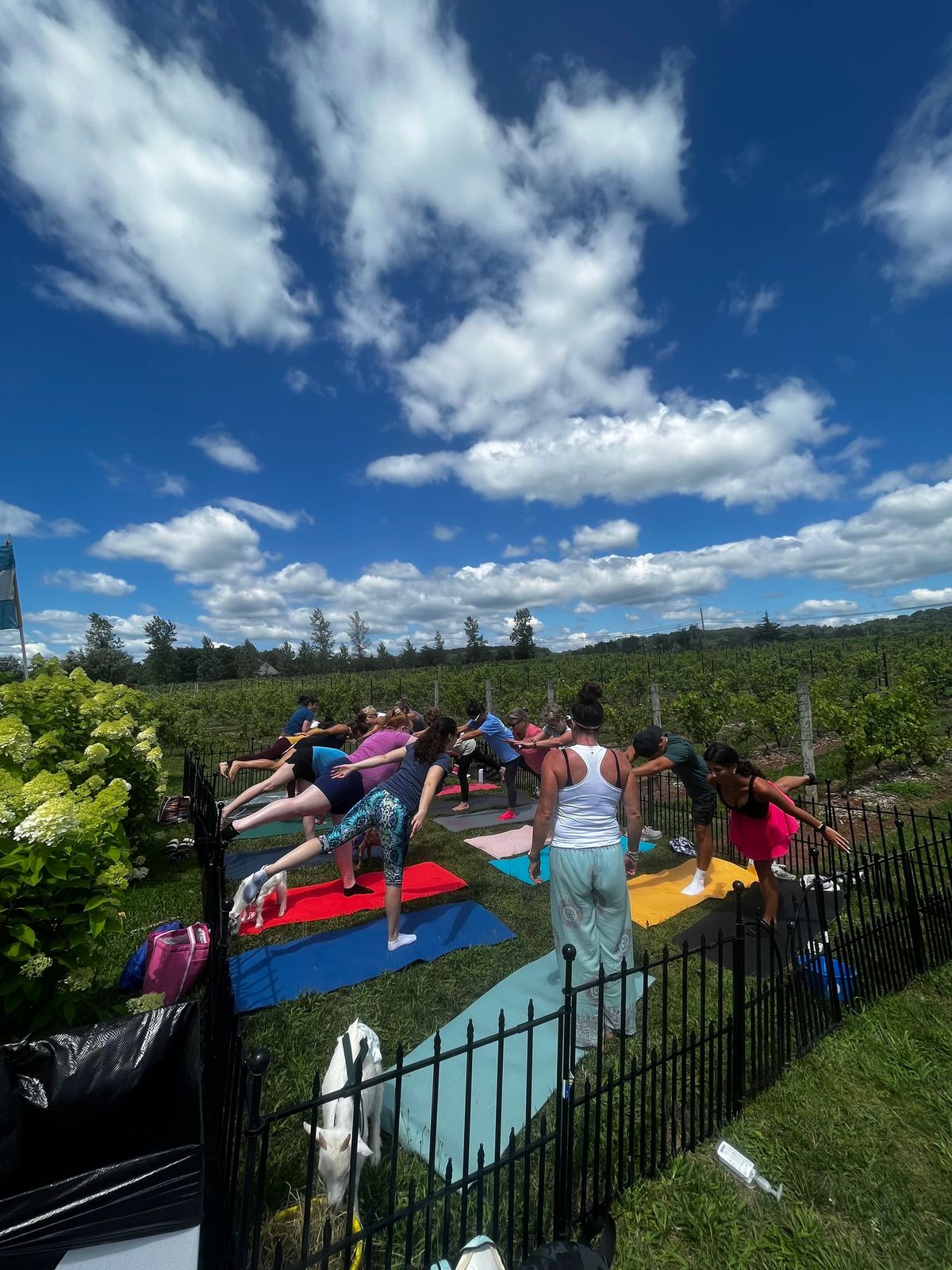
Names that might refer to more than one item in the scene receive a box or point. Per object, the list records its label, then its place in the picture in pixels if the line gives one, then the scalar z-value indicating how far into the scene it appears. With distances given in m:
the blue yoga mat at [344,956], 3.82
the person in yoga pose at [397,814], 4.09
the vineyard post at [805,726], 7.47
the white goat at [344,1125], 1.96
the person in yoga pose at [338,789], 4.33
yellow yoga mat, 4.84
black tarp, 1.87
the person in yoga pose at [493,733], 7.30
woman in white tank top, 3.00
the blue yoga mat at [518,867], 5.91
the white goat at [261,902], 4.46
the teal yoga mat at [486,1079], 2.48
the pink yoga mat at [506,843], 6.59
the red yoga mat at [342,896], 4.97
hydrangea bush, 2.01
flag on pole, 10.23
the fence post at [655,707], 9.35
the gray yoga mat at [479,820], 7.77
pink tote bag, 3.45
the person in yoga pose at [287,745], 5.96
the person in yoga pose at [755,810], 3.94
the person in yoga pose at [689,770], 4.96
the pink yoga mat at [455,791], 9.92
